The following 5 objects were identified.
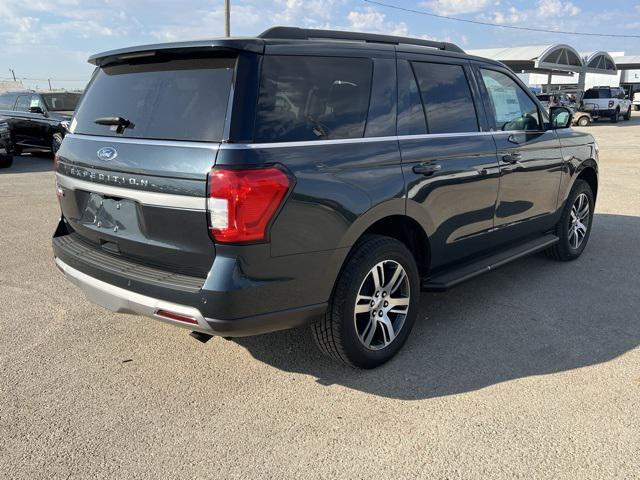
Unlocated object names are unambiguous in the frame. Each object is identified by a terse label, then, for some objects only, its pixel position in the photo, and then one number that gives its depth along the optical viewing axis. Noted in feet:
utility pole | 71.92
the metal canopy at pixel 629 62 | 199.37
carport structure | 119.55
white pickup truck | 103.40
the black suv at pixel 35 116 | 45.68
